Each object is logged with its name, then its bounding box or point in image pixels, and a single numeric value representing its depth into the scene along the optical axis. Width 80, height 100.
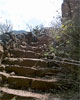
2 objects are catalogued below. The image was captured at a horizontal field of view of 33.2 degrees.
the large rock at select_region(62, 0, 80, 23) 2.50
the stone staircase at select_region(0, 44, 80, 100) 2.65
